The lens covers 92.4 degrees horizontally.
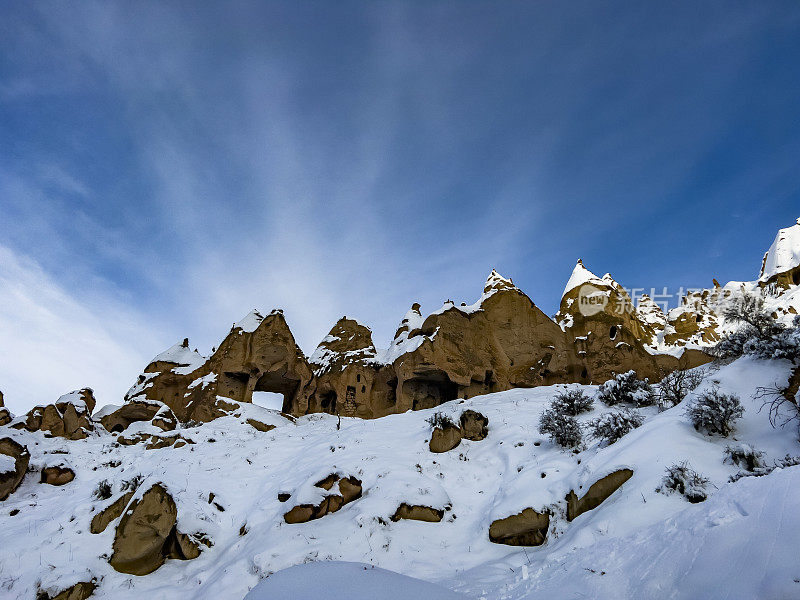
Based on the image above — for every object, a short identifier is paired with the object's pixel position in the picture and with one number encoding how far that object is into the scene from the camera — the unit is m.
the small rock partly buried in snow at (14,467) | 14.98
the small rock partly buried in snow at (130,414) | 33.31
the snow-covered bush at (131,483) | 11.51
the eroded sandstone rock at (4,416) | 23.10
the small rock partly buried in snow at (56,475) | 16.64
